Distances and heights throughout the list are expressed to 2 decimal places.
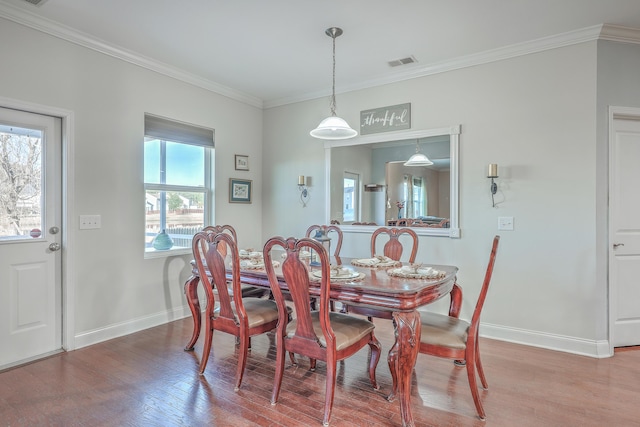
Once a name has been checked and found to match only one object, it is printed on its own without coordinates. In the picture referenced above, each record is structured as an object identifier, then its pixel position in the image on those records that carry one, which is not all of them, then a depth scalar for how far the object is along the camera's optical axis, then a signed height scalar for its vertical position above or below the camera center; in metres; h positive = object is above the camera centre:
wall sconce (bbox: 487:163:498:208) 3.29 +0.34
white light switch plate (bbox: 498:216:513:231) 3.34 -0.10
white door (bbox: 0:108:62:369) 2.75 -0.21
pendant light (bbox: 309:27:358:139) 2.90 +0.70
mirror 3.67 +0.34
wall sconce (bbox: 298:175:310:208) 4.66 +0.28
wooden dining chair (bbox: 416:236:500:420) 2.08 -0.78
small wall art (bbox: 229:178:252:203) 4.60 +0.29
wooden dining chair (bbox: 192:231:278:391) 2.40 -0.73
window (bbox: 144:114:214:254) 3.74 +0.33
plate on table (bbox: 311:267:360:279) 2.29 -0.42
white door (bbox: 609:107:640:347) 3.14 -0.18
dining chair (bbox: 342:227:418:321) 3.23 -0.32
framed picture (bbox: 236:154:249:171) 4.69 +0.66
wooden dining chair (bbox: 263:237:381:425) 2.02 -0.74
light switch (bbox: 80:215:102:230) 3.11 -0.10
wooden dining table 1.97 -0.52
